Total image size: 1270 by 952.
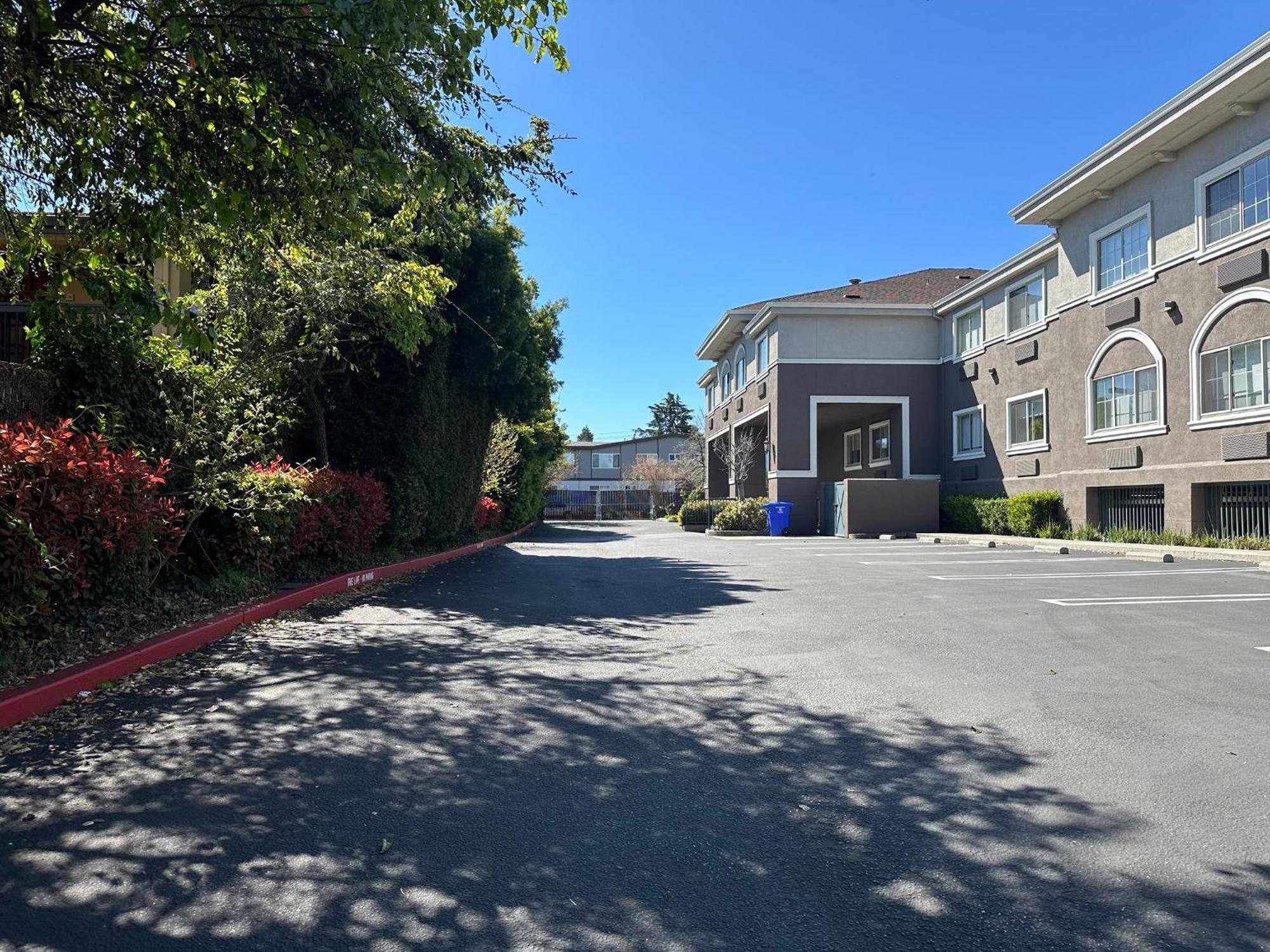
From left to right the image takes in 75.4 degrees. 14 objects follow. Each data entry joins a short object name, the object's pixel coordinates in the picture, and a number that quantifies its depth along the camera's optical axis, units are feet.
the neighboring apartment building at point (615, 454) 249.14
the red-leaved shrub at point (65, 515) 17.65
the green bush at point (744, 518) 98.78
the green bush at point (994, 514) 77.82
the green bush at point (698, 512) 115.96
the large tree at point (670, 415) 367.66
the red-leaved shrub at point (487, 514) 76.43
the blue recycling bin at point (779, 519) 95.25
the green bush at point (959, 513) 83.76
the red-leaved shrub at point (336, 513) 34.47
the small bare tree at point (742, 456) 119.85
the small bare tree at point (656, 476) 212.43
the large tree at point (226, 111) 18.95
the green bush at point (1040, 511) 73.10
